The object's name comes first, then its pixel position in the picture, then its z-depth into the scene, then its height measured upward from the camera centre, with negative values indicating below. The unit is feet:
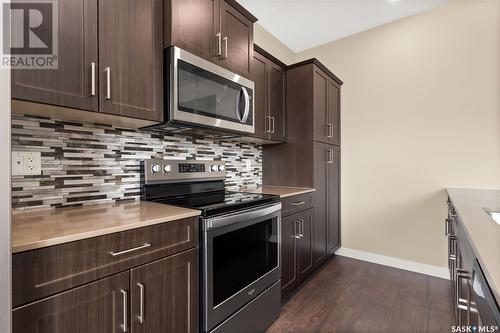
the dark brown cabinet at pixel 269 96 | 7.50 +2.24
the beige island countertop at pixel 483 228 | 1.99 -0.77
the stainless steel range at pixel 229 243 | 4.43 -1.55
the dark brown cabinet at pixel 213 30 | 4.73 +2.90
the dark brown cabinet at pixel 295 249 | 6.80 -2.39
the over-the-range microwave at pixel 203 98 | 4.71 +1.48
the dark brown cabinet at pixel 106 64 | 3.48 +1.65
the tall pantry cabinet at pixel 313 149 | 8.38 +0.60
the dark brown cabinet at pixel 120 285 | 2.60 -1.49
